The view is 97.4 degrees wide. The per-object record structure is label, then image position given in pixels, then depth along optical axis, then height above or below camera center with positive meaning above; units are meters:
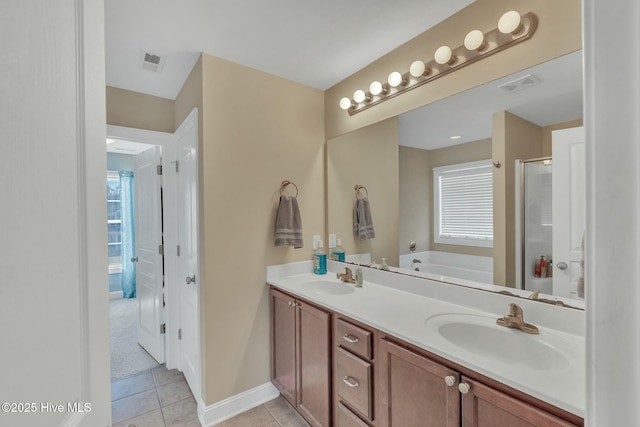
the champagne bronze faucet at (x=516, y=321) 1.20 -0.50
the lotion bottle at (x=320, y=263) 2.35 -0.43
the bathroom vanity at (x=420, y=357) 0.90 -0.59
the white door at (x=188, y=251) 2.06 -0.31
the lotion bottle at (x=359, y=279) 2.00 -0.48
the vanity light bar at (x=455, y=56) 1.27 +0.83
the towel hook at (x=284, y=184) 2.27 +0.22
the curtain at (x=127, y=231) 4.67 -0.29
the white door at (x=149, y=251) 2.63 -0.38
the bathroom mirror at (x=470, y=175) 1.26 +0.24
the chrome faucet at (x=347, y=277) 2.12 -0.50
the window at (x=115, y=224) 4.63 -0.18
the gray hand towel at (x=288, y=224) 2.17 -0.09
